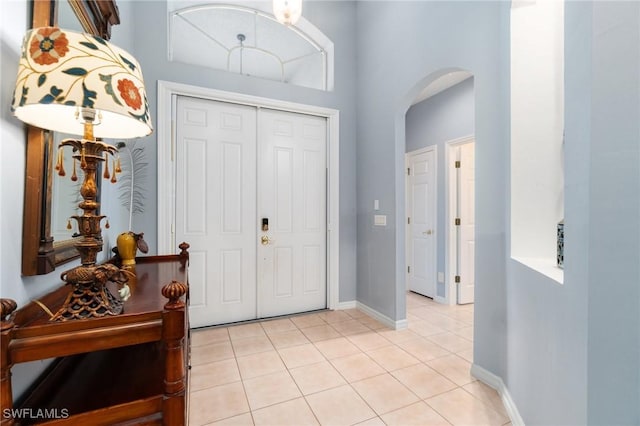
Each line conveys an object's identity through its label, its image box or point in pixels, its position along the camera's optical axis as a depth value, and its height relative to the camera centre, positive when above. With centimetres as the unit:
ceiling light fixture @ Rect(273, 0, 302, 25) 223 +164
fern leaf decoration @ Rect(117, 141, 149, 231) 237 +32
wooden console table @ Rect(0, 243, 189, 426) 69 -47
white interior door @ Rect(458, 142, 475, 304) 371 -12
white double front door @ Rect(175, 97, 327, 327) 283 +7
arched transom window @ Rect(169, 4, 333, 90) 285 +187
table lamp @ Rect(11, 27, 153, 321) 69 +30
